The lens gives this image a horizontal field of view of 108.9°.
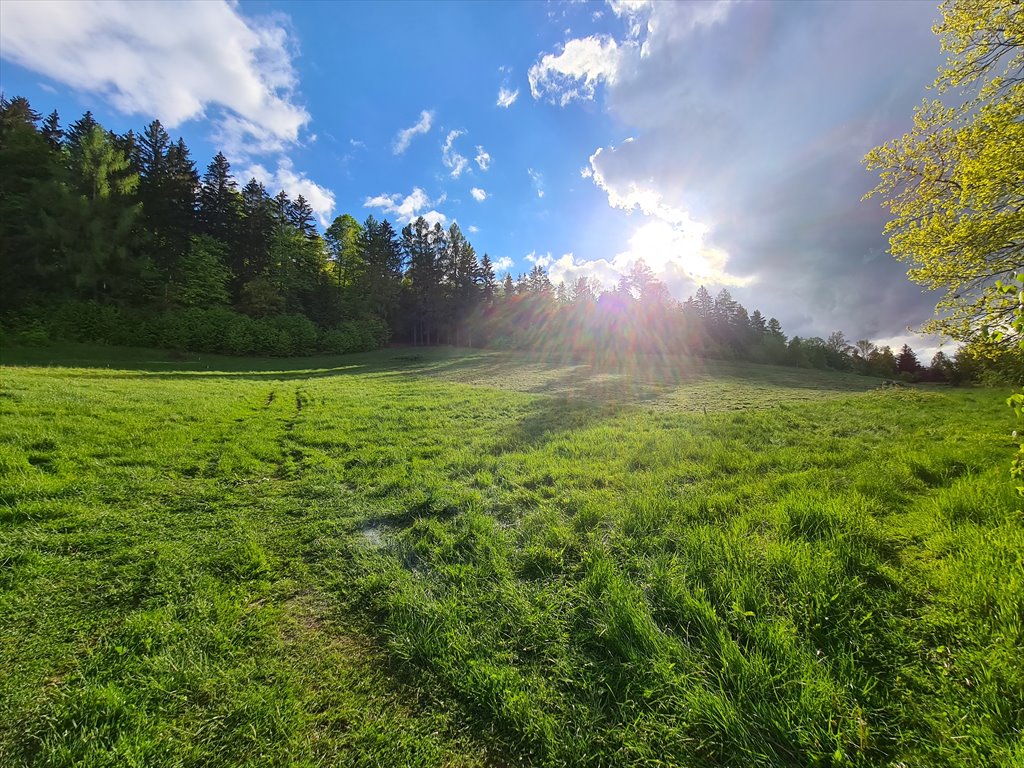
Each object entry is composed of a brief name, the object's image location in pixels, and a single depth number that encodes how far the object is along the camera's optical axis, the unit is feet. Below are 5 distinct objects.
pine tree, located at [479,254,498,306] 243.60
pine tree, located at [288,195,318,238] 200.23
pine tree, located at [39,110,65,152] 139.26
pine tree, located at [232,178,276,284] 163.84
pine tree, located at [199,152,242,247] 160.97
